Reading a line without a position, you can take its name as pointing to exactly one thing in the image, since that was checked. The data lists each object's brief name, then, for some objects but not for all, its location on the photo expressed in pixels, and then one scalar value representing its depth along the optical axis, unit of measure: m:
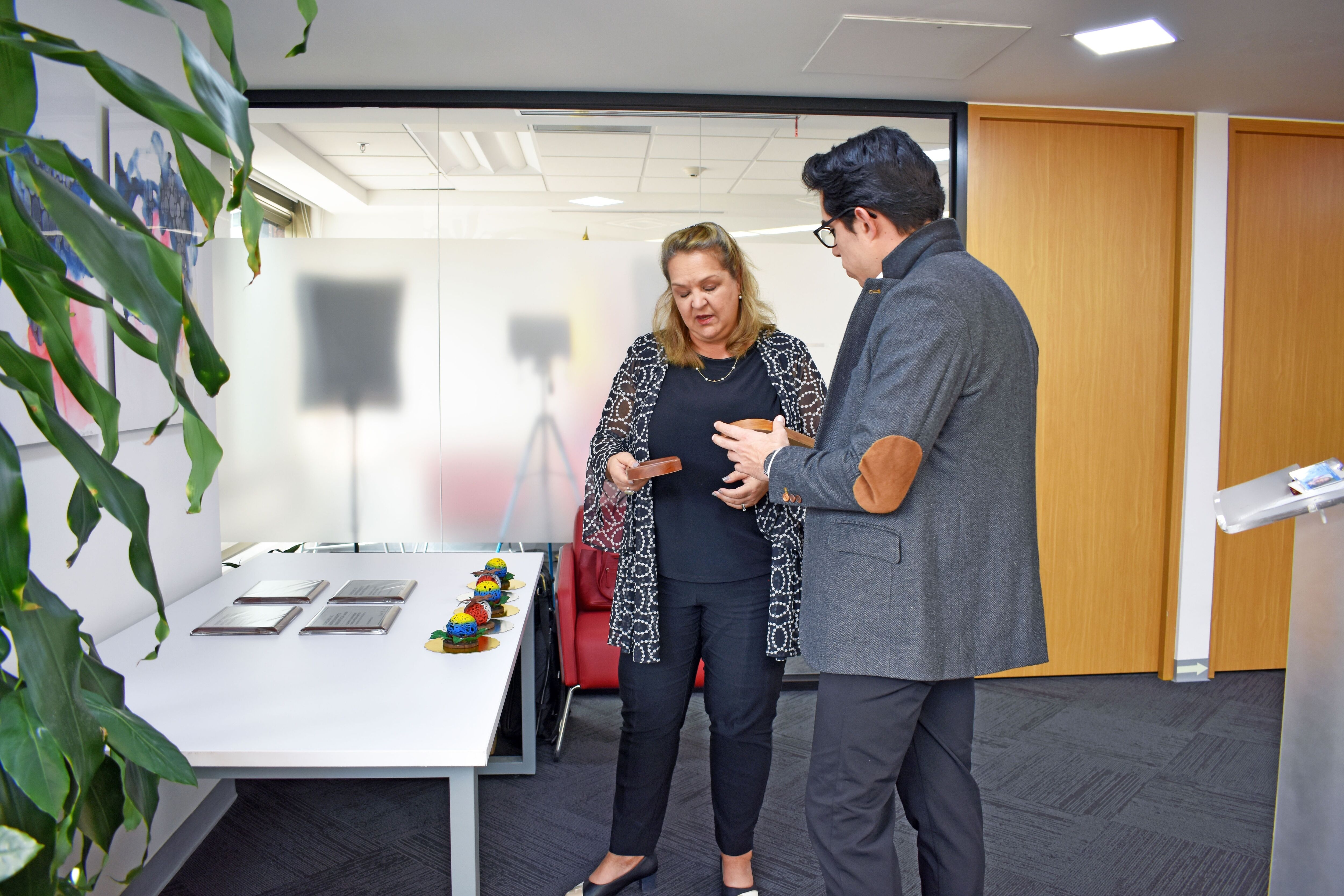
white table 1.34
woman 1.84
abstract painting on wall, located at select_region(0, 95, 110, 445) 1.59
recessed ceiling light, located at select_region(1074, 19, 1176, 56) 2.76
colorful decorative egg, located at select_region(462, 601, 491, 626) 1.92
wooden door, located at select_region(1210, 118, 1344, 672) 3.65
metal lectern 1.57
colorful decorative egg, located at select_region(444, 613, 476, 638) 1.81
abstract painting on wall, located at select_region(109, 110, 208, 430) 2.05
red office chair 3.18
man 1.28
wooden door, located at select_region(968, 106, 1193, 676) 3.55
